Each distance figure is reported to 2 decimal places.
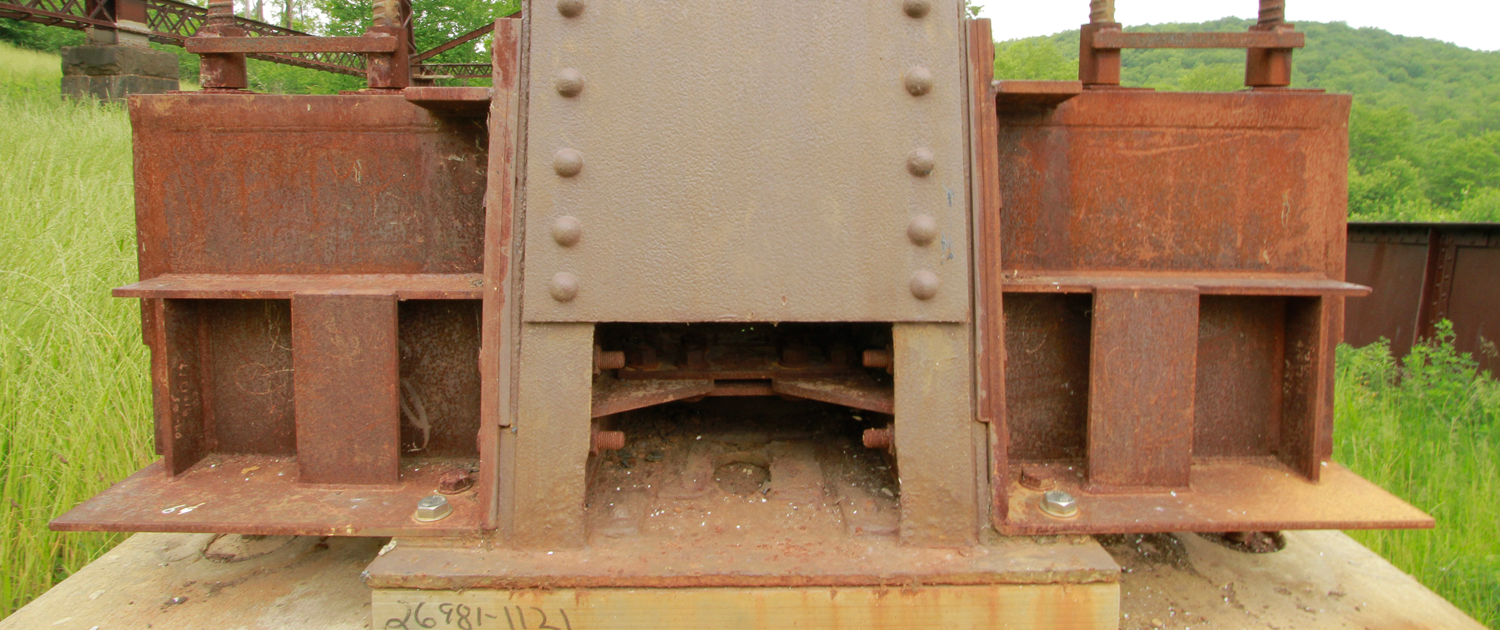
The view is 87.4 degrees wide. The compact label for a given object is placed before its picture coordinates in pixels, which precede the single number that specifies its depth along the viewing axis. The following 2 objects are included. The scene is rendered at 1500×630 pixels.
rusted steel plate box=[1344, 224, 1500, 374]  5.84
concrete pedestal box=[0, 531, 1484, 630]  2.10
